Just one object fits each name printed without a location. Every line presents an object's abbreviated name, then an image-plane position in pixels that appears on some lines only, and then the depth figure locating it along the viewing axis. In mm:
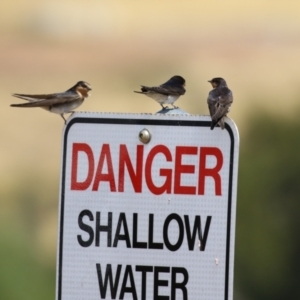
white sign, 9133
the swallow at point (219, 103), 9357
